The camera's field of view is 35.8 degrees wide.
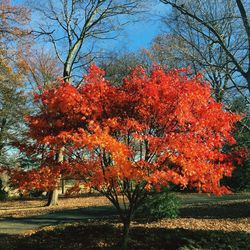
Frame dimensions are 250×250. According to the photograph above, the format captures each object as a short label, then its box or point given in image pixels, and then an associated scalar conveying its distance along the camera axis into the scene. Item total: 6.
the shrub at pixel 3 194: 32.97
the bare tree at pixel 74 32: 22.42
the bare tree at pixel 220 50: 10.12
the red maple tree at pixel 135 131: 7.64
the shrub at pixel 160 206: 12.78
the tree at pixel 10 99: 19.06
